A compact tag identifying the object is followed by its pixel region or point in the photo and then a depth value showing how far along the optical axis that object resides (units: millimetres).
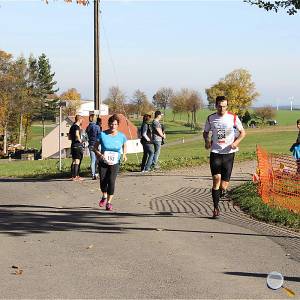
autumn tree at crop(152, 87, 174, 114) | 133125
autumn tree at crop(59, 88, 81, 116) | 109500
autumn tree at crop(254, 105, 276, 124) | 122312
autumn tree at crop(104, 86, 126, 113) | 112150
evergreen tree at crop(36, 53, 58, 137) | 112750
